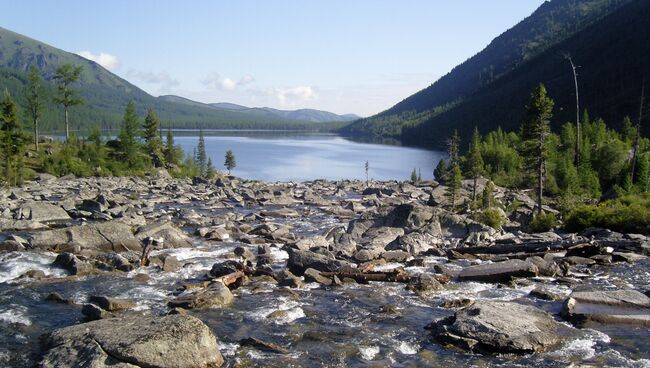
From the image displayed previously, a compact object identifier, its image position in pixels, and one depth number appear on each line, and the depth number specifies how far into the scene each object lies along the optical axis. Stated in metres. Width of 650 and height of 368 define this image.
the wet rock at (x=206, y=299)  21.78
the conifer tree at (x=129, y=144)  101.31
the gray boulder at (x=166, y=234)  34.31
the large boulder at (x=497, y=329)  17.45
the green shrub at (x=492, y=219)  42.90
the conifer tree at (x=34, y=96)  97.58
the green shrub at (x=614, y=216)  39.22
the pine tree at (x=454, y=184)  61.84
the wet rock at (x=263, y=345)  17.41
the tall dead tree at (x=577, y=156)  72.00
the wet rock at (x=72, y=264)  26.50
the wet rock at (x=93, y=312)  19.66
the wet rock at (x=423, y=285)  25.11
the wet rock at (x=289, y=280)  25.78
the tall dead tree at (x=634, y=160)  60.44
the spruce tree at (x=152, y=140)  110.31
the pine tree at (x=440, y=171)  108.36
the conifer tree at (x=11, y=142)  68.06
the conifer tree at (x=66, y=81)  99.38
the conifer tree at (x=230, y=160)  126.69
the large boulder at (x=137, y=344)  14.85
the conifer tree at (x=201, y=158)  129.11
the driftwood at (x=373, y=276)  27.06
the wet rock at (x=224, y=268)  26.80
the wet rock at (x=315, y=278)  26.50
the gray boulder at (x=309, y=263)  28.10
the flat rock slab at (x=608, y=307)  20.09
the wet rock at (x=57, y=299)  22.08
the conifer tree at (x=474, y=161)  68.05
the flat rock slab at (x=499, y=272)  26.84
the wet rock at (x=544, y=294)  23.40
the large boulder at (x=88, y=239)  30.55
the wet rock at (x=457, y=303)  22.52
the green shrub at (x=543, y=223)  43.25
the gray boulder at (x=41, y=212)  40.09
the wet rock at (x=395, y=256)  31.89
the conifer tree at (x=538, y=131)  47.97
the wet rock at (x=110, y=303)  20.92
